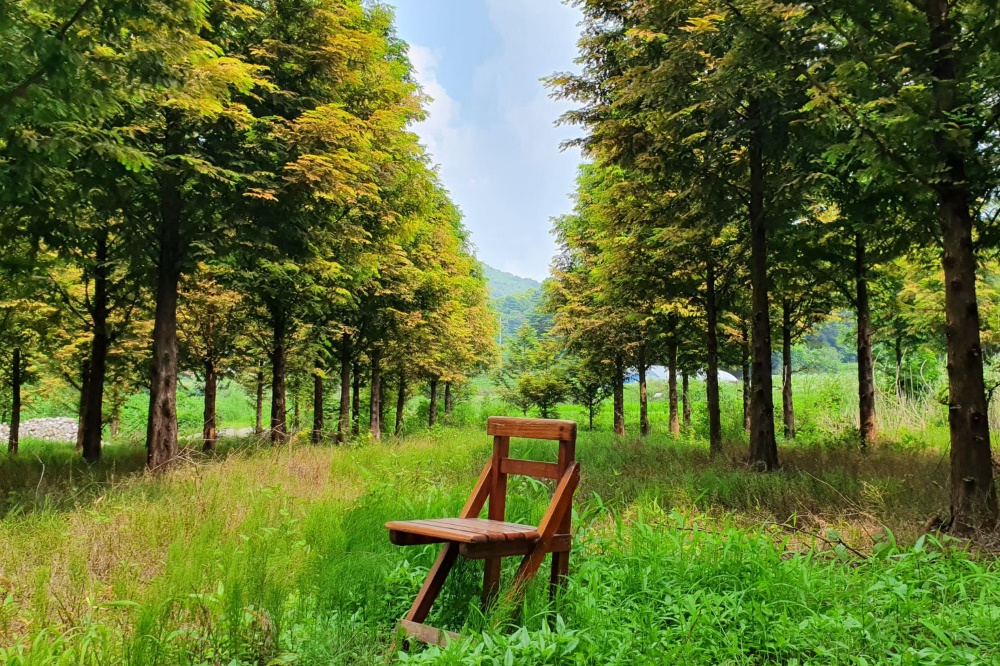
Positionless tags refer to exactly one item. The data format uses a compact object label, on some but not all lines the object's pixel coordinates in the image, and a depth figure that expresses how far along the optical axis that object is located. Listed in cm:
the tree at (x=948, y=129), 477
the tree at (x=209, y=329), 1188
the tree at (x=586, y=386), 2199
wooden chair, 296
